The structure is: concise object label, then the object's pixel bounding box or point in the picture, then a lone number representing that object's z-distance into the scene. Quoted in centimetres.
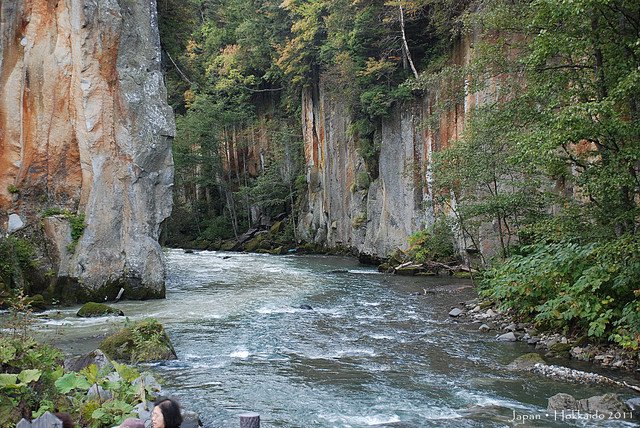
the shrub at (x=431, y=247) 2284
